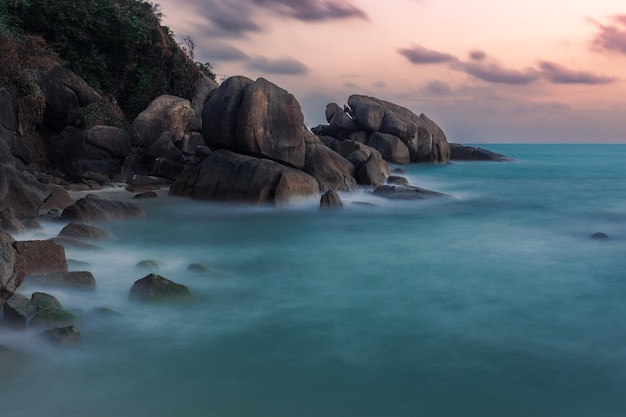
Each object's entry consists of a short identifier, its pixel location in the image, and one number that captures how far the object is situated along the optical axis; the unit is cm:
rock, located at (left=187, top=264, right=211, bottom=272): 1008
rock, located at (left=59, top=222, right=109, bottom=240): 1172
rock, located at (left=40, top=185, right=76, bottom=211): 1540
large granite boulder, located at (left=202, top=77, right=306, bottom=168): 1856
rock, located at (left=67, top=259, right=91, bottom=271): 971
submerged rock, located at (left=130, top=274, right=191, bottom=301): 805
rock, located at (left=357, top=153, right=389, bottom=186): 2330
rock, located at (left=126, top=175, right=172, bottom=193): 2081
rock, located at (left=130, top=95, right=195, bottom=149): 2483
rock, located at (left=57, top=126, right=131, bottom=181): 2220
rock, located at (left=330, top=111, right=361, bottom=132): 4600
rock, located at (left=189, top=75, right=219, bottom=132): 2678
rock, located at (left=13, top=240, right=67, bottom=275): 859
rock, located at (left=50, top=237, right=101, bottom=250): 1119
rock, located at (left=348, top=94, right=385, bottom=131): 4450
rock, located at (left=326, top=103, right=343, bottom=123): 4950
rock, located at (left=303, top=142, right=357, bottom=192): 2014
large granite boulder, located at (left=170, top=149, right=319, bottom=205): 1770
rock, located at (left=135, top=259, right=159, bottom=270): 1013
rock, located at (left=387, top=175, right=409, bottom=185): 2630
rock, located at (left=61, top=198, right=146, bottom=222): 1405
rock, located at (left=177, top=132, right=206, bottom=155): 2500
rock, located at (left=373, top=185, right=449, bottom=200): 2094
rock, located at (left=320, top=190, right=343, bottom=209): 1781
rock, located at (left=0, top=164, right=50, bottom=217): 1359
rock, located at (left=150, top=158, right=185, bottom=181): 2291
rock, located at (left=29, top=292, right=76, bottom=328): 672
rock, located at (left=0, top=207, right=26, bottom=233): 1191
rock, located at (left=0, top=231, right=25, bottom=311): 684
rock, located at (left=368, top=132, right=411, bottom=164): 4355
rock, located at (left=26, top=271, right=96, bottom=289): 830
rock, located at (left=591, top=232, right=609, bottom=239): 1428
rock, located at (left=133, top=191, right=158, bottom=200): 1870
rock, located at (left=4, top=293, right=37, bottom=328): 659
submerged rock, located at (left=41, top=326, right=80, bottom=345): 632
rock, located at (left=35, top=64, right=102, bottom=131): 2331
